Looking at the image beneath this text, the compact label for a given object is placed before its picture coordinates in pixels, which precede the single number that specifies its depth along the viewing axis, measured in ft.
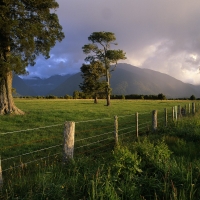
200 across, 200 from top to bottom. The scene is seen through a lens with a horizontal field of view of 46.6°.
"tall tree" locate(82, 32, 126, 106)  146.82
